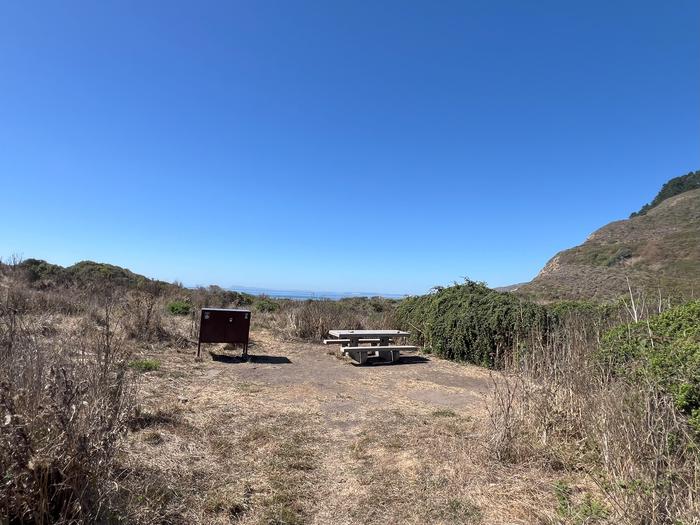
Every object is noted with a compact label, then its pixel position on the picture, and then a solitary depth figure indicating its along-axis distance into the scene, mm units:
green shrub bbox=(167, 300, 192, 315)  14816
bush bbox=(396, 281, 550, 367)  9594
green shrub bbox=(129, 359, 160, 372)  7039
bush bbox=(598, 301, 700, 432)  2924
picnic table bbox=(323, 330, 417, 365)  9812
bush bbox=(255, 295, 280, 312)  17877
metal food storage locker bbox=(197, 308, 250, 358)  9164
